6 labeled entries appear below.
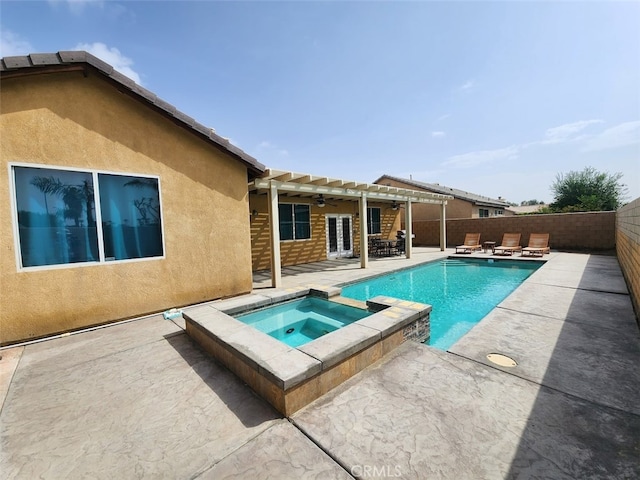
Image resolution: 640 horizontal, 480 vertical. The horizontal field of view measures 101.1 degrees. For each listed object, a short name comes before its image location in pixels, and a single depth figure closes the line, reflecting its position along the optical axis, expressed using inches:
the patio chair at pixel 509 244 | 542.6
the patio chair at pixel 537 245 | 521.7
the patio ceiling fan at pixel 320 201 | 471.6
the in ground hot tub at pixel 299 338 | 107.8
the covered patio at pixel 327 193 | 316.8
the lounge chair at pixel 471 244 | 607.2
